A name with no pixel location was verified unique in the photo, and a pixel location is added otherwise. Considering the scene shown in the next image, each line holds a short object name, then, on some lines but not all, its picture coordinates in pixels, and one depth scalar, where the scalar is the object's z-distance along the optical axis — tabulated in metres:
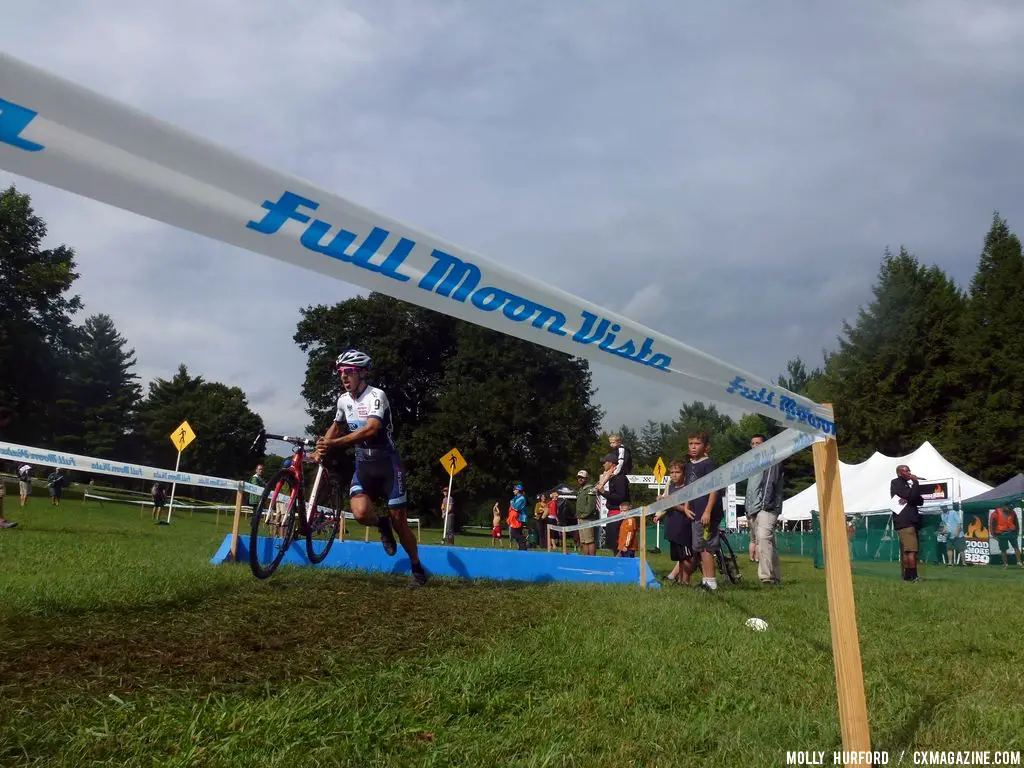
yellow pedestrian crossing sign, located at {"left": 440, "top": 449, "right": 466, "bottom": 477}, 25.13
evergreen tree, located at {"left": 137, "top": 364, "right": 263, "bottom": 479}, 78.88
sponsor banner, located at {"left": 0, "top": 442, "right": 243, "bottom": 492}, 11.61
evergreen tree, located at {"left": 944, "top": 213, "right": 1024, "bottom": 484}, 47.78
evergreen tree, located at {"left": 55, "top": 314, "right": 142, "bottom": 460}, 68.50
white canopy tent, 25.62
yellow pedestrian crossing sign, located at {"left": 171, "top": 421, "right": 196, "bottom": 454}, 26.34
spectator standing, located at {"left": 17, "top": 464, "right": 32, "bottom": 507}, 25.90
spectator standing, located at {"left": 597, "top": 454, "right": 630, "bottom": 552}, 12.91
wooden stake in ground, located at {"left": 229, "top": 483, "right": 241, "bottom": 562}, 8.25
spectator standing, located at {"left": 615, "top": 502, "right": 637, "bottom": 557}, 15.55
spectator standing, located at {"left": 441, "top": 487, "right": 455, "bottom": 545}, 23.29
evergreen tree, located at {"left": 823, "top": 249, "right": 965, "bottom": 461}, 54.56
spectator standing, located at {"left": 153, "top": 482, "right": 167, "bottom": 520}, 27.91
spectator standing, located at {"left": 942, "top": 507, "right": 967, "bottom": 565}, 18.44
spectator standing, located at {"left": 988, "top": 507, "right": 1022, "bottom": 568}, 17.56
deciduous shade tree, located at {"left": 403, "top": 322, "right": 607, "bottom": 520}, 43.91
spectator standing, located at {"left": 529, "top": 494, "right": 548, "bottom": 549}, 25.01
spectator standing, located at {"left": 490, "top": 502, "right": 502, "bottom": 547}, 26.59
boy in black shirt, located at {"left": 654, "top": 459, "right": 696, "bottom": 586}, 9.10
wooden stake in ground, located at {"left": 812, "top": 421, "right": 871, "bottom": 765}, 2.77
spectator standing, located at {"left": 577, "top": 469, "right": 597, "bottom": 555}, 16.22
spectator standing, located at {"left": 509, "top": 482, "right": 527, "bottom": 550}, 22.41
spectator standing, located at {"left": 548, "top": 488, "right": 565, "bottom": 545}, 21.88
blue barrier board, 8.73
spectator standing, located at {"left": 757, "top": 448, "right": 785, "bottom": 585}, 10.07
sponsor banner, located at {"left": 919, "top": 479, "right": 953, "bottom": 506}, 25.67
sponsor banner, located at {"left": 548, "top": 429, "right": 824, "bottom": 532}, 3.70
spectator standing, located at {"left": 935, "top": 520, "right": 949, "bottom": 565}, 18.66
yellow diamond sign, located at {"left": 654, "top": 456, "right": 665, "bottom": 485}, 23.70
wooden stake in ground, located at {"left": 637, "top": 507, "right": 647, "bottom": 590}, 8.45
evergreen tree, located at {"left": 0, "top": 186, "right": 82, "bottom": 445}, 40.72
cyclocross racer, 6.86
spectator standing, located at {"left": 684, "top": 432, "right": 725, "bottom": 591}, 8.60
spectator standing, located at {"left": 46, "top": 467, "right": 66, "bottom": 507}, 29.18
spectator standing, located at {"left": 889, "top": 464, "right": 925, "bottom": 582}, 12.43
